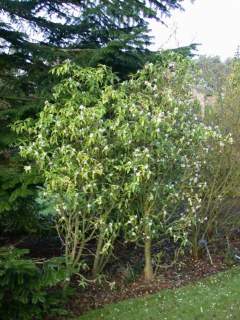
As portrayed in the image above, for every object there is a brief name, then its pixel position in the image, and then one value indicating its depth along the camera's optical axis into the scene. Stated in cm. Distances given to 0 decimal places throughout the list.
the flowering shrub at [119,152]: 638
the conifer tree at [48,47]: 687
